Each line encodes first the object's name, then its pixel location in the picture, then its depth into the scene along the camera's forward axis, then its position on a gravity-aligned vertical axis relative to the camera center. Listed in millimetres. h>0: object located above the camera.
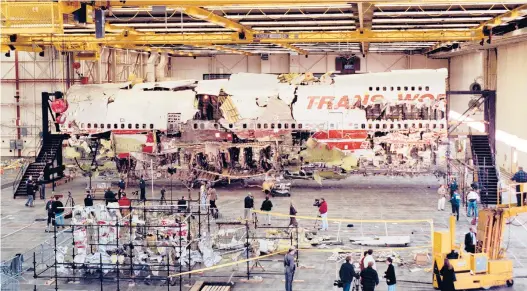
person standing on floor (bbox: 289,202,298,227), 28625 -3996
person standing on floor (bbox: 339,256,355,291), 20953 -4660
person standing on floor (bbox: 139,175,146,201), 38219 -3501
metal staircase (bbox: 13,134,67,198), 42125 -2364
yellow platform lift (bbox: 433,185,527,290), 22141 -4434
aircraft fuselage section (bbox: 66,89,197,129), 40969 +1284
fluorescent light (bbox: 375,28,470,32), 42994 +6347
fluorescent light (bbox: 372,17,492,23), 37500 +6049
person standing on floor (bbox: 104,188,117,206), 33188 -3458
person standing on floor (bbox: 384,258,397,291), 20719 -4675
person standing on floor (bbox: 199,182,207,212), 32438 -3480
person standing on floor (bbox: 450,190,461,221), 32438 -3732
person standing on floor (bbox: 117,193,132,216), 29734 -3458
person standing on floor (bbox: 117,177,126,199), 38612 -3355
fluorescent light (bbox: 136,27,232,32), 43234 +6441
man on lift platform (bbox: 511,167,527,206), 35125 -2740
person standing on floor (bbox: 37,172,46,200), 40700 -3701
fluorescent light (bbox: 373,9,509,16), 33812 +5891
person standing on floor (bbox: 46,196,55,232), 31234 -4093
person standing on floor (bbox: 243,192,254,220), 31422 -3744
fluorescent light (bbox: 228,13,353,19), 35500 +5993
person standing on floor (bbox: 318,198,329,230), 30484 -3882
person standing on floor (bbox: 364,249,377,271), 21600 -4330
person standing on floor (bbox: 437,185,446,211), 35062 -3928
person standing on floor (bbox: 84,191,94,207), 31331 -3505
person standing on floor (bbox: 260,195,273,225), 31047 -3710
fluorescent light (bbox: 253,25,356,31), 41656 +6247
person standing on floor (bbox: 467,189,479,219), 32500 -3751
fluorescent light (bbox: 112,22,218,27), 39688 +6209
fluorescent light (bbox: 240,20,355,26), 38500 +6114
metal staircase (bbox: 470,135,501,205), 36594 -2490
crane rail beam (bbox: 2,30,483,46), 41750 +5697
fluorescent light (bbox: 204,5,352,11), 31875 +5905
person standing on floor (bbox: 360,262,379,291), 20500 -4713
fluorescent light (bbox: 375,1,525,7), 32303 +5912
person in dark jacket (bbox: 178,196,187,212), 27128 -3334
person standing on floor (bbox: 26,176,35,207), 37875 -3728
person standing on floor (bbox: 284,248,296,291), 21672 -4645
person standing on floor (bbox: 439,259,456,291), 20516 -4665
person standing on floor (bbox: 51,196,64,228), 30119 -4015
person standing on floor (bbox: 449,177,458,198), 34594 -3203
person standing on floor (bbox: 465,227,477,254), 23797 -4208
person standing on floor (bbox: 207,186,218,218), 33094 -3705
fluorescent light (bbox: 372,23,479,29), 40594 +6224
